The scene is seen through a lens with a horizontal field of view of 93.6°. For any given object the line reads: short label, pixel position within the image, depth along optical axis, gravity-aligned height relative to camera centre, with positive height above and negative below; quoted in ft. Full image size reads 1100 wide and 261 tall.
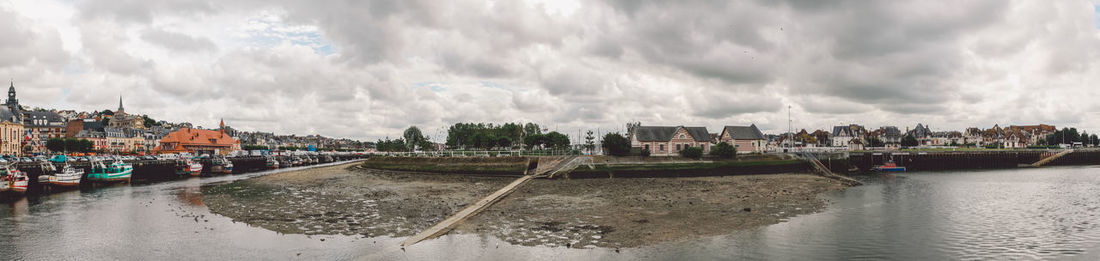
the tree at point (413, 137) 542.98 +9.15
